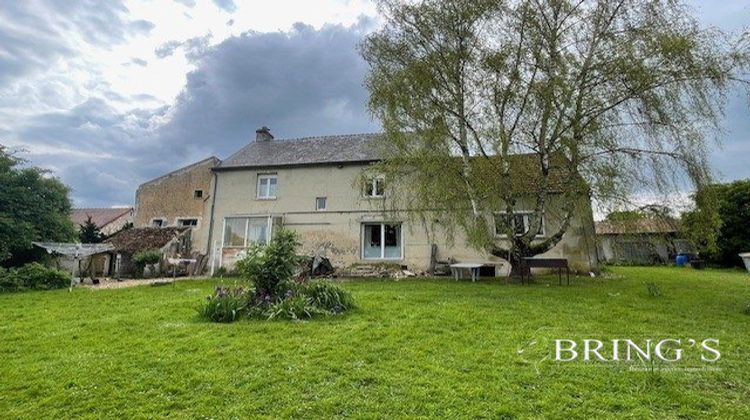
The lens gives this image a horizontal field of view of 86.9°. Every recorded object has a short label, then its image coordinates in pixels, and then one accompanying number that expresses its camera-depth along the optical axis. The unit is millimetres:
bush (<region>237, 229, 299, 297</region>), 8102
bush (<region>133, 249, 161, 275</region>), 18747
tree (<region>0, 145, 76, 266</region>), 16156
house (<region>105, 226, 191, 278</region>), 19875
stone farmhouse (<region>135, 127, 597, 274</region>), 17562
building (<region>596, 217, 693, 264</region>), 11469
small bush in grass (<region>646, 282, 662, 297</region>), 10102
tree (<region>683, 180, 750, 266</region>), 24469
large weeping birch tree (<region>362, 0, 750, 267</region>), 10805
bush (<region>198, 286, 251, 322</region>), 7355
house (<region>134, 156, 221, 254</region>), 22297
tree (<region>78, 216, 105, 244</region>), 23928
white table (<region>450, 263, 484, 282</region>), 14320
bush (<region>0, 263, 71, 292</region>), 13430
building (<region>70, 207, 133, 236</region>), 32406
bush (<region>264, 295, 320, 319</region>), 7379
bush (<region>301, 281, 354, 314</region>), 7914
